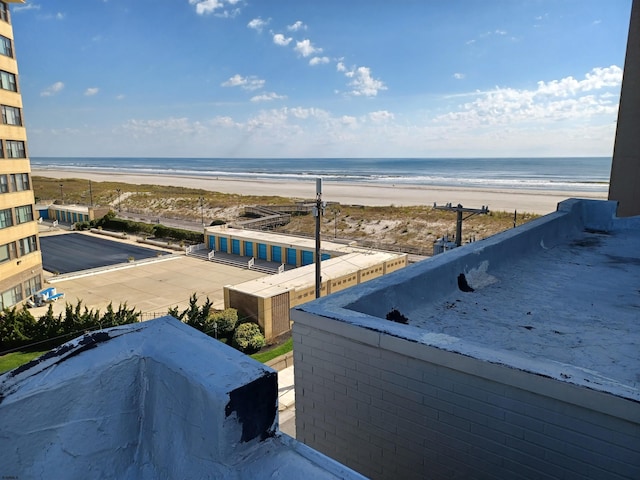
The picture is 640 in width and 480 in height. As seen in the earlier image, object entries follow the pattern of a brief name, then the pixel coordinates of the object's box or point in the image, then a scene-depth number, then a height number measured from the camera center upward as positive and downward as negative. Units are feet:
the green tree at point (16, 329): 66.69 -25.38
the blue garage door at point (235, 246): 135.79 -25.69
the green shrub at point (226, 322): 70.38 -25.34
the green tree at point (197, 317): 68.03 -24.18
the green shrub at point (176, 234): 155.98 -25.91
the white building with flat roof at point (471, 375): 12.53 -7.49
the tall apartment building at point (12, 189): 84.38 -5.11
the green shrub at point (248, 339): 67.21 -26.92
